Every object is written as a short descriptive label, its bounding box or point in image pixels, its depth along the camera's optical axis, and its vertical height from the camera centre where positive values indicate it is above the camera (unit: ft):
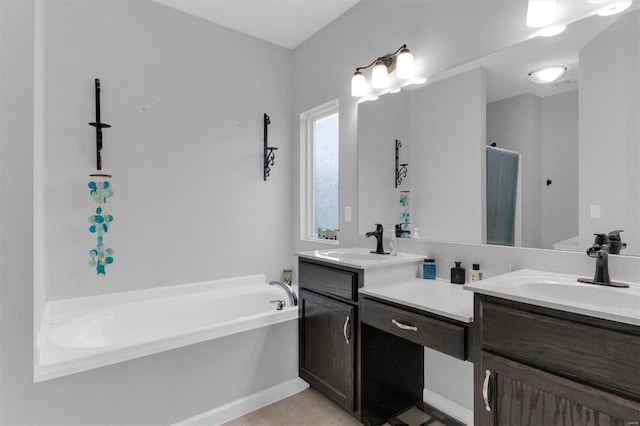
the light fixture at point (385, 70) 6.42 +3.05
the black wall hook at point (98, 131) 6.94 +1.82
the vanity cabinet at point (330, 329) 5.82 -2.21
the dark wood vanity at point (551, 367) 2.88 -1.50
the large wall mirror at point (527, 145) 4.15 +1.12
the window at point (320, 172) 8.98 +1.27
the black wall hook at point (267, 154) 9.48 +1.79
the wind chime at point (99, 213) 6.97 +0.06
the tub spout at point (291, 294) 7.93 -1.92
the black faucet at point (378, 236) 6.97 -0.43
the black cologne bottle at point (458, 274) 5.71 -1.02
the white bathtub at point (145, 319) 5.20 -2.17
